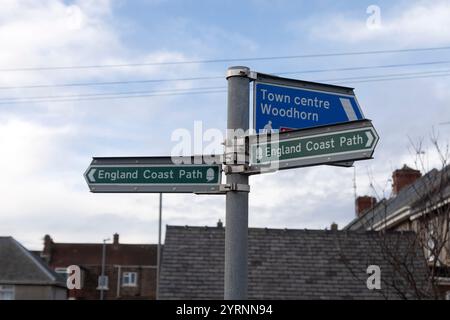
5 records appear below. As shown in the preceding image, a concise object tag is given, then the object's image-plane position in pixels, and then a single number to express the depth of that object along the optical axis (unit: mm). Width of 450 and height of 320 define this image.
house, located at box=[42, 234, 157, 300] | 61812
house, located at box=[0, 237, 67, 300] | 47062
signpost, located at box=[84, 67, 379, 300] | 5574
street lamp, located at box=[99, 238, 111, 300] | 59188
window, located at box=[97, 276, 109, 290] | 60062
